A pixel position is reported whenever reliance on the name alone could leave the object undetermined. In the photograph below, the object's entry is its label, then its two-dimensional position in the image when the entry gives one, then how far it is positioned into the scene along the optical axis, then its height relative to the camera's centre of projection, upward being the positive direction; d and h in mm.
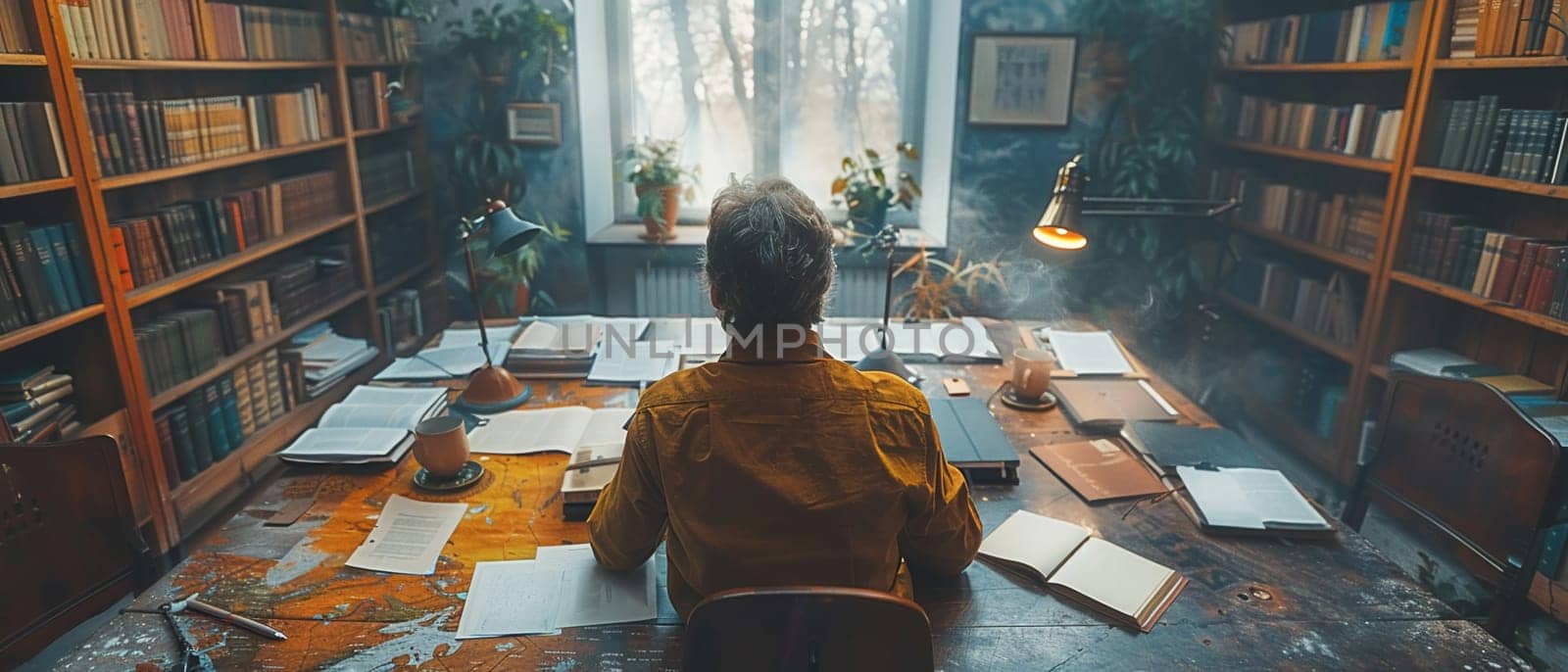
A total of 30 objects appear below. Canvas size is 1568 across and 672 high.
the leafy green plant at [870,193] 3961 -405
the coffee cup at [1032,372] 2062 -617
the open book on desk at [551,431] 1847 -709
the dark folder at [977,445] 1717 -671
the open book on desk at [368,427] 1760 -693
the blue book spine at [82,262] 2389 -456
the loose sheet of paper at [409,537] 1436 -738
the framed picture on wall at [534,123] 4000 -121
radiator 4281 -916
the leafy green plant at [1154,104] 3803 +5
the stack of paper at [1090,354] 2330 -666
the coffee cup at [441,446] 1654 -646
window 4242 +74
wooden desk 1230 -749
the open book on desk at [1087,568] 1342 -734
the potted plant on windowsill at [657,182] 4074 -379
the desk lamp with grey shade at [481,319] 1873 -512
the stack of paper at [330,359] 3539 -1070
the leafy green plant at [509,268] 4004 -767
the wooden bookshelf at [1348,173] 2961 -251
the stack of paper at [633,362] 2240 -685
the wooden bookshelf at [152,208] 2320 -515
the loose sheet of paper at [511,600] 1289 -752
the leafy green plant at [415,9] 3832 +372
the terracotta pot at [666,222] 4145 -572
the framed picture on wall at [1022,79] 3920 +108
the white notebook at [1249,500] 1553 -707
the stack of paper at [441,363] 2252 -688
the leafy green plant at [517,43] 3799 +229
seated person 1163 -450
